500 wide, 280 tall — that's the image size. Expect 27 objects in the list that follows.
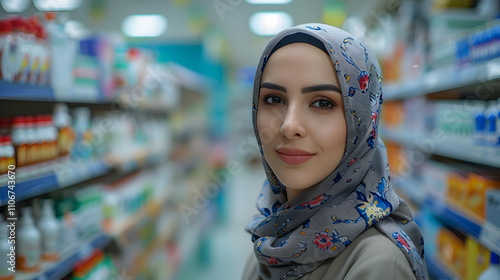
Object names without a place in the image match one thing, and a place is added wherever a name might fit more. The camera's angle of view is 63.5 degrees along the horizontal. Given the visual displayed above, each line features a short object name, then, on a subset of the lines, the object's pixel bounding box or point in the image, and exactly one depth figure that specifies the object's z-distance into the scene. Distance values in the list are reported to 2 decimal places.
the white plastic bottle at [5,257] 1.44
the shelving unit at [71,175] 1.54
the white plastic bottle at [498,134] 1.76
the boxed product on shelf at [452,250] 2.21
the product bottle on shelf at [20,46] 1.56
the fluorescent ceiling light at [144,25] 8.22
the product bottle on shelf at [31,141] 1.70
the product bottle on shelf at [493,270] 1.58
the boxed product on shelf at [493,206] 1.73
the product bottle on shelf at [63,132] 2.00
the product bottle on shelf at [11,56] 1.48
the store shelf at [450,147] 1.86
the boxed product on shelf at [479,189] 1.90
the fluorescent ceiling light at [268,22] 7.86
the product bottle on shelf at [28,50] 1.62
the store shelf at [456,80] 1.81
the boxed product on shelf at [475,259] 1.92
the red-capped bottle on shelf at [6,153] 1.46
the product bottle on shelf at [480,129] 1.93
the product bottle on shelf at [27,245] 1.63
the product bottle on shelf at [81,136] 2.20
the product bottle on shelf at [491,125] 1.81
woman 1.04
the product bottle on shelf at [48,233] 1.79
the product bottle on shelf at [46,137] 1.79
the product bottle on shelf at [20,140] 1.62
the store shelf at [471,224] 1.70
